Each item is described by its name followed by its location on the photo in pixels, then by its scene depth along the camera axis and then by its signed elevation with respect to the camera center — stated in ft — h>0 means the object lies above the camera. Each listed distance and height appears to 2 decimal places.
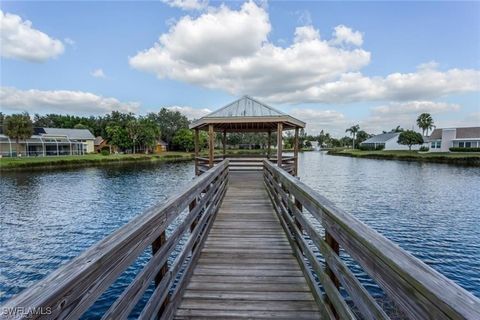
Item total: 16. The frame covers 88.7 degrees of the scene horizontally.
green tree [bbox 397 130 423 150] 175.63 +4.74
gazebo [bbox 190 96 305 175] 32.30 +3.15
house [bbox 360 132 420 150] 203.92 +1.11
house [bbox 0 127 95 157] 125.39 -1.24
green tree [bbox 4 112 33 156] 115.03 +6.44
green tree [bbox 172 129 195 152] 195.93 +1.84
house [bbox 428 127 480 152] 145.48 +3.87
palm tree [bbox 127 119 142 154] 160.25 +8.27
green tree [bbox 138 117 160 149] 162.20 +5.82
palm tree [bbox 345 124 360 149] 296.71 +18.08
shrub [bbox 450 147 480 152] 136.26 -2.31
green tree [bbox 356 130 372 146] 296.51 +9.74
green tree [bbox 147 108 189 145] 227.90 +19.34
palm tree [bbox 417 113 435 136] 192.95 +18.27
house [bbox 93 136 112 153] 182.39 -1.96
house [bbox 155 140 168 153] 197.67 -4.06
